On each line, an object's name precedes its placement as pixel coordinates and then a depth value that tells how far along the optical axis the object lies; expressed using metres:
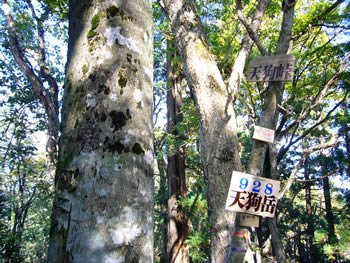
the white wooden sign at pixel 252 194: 2.18
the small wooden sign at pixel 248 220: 2.23
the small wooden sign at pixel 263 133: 2.45
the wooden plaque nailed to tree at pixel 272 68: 2.58
